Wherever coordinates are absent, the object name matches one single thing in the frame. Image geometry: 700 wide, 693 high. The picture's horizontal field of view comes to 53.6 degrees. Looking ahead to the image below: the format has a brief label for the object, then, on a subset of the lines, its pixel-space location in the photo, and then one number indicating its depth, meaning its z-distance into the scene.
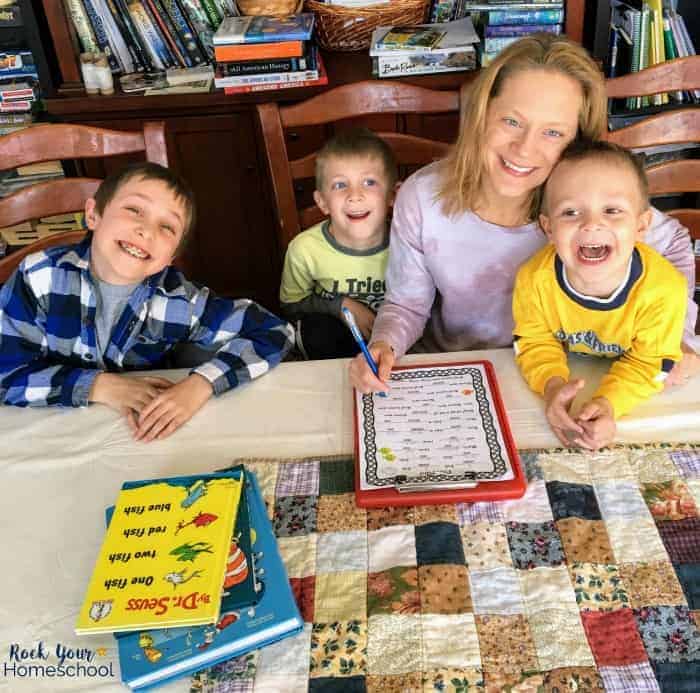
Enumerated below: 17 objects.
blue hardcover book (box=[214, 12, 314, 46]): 1.94
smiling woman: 1.17
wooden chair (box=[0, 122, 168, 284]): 1.37
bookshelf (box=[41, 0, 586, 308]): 2.04
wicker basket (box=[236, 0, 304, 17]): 2.08
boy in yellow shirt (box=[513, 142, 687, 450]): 0.98
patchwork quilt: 0.67
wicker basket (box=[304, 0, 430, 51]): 2.06
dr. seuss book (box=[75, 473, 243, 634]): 0.72
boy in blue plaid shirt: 1.18
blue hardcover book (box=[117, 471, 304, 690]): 0.68
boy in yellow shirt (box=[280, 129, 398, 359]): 1.46
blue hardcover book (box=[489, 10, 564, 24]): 1.92
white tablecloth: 0.79
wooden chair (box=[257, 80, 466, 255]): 1.42
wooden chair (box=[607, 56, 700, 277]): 1.33
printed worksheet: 0.88
